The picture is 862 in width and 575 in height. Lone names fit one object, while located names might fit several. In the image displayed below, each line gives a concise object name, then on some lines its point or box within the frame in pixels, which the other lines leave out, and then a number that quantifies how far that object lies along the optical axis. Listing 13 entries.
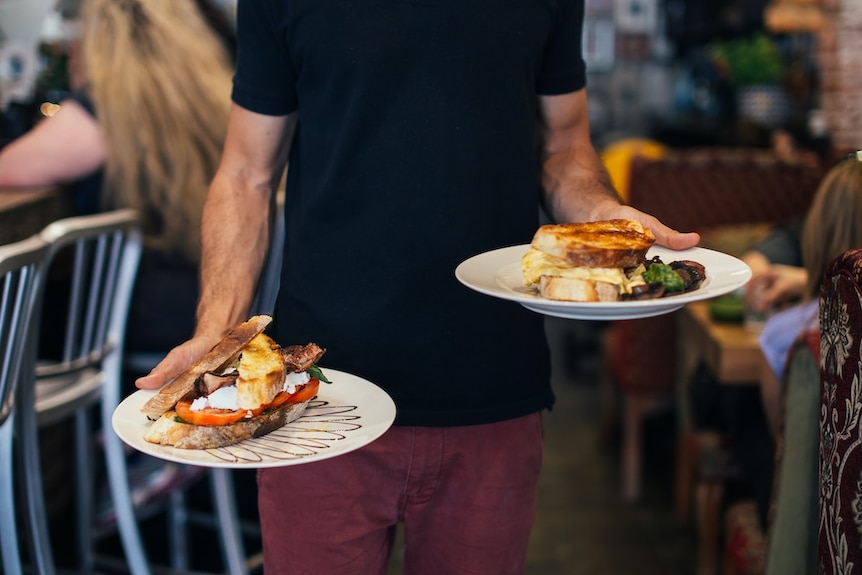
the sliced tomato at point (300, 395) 1.21
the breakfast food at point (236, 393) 1.15
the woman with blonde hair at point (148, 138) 2.86
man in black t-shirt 1.41
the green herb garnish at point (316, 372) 1.29
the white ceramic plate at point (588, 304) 1.08
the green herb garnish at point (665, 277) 1.16
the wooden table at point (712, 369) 2.63
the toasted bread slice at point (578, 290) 1.16
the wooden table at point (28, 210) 2.44
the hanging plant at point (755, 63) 4.82
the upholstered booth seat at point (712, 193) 3.50
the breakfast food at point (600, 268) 1.16
